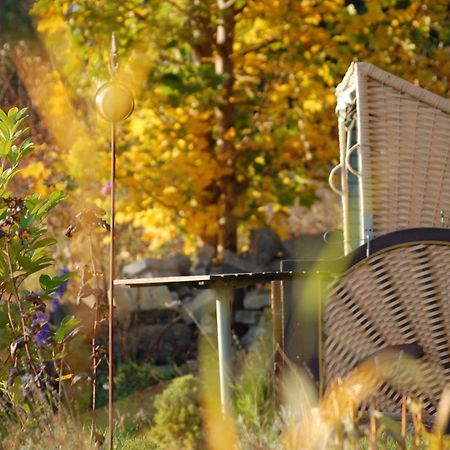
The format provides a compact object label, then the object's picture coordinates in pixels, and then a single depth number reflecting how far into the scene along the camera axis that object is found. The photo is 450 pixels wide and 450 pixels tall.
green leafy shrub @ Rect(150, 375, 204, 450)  7.41
